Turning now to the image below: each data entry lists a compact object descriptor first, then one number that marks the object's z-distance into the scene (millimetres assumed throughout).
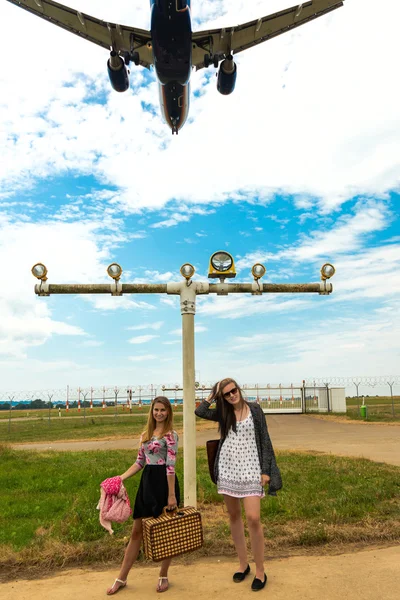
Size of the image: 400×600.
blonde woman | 3893
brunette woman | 3889
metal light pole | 5738
